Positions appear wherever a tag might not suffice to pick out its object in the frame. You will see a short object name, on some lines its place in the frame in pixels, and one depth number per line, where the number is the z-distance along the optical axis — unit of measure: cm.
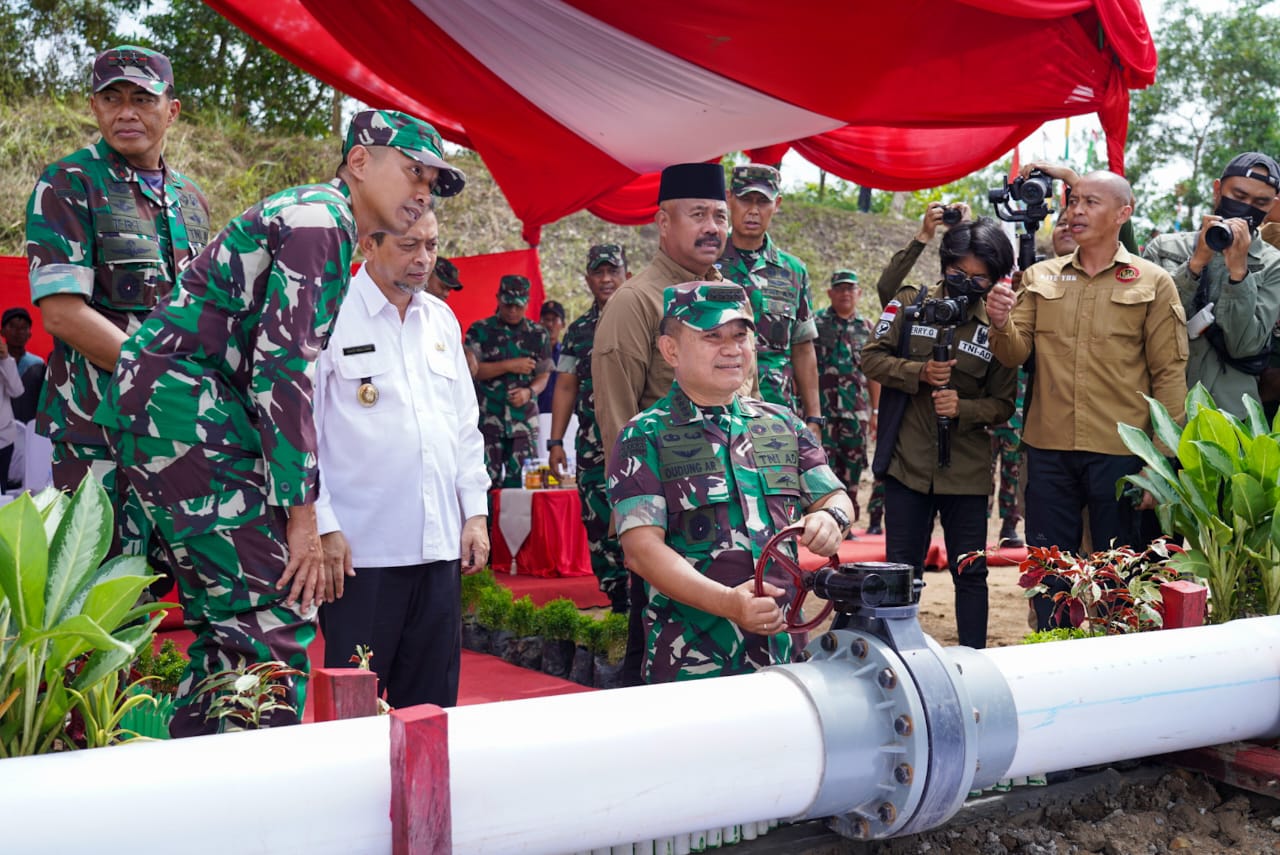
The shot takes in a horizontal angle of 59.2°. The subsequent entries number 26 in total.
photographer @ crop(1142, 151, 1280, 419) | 332
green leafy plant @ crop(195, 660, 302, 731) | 147
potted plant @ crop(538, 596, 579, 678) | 409
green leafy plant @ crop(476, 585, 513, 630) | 445
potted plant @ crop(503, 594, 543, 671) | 423
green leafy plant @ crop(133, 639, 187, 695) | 305
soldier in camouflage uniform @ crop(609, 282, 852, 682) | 220
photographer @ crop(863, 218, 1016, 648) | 361
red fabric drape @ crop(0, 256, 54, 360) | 639
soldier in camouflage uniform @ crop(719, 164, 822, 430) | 374
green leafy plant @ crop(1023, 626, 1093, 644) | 214
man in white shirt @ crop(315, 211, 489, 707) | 235
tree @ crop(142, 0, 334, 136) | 1368
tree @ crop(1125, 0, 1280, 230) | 2295
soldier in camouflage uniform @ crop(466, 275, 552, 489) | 683
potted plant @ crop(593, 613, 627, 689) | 385
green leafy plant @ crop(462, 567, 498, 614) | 470
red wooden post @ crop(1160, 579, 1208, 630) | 190
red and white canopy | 397
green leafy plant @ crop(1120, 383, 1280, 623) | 211
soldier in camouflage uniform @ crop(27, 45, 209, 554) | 246
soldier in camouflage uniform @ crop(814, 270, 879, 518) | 762
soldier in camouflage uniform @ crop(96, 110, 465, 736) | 191
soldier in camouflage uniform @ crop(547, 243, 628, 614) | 422
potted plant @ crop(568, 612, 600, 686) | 393
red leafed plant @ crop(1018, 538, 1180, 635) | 208
